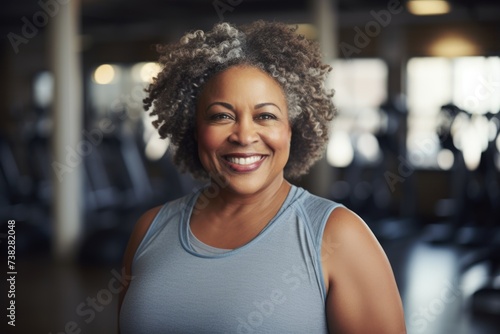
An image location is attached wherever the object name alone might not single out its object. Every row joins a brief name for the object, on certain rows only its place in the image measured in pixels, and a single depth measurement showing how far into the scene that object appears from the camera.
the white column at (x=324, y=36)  6.63
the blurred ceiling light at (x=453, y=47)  7.72
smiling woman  1.07
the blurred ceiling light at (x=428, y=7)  7.12
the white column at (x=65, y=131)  4.82
